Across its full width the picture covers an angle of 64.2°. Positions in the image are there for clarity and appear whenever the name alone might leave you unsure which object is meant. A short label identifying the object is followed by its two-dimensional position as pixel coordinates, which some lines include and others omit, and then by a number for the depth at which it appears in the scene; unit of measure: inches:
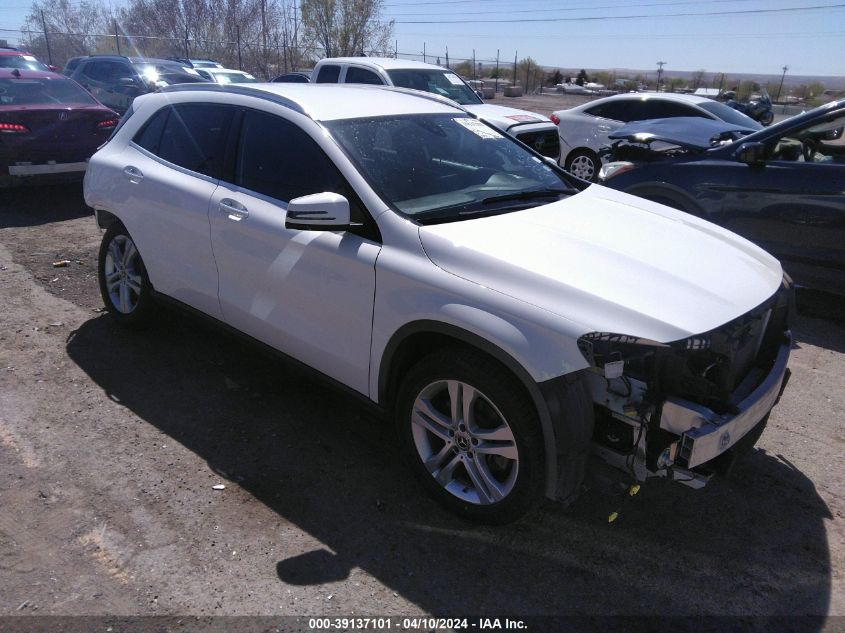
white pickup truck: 397.7
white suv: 101.5
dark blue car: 206.7
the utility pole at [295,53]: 1312.7
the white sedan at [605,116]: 388.8
